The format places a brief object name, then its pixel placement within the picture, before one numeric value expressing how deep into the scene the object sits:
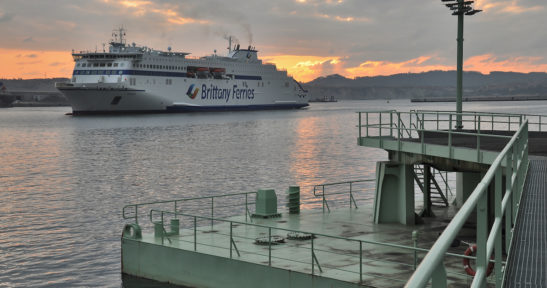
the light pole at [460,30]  22.58
